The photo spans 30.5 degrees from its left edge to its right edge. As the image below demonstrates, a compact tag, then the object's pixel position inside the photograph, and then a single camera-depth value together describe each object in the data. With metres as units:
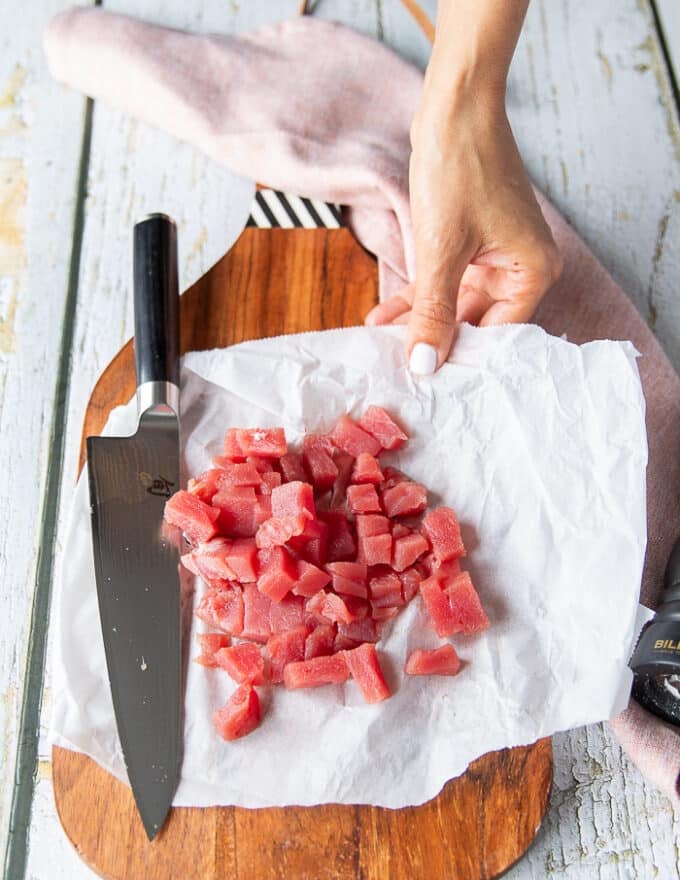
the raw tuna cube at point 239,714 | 0.58
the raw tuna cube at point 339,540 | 0.63
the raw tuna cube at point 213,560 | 0.62
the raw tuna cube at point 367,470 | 0.65
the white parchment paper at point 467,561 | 0.58
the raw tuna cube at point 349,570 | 0.62
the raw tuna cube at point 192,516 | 0.62
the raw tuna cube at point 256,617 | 0.61
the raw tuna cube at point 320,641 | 0.61
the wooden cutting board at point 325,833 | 0.57
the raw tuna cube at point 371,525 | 0.63
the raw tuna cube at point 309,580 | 0.61
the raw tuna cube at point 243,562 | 0.62
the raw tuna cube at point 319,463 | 0.65
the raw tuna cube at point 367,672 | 0.59
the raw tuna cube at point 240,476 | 0.64
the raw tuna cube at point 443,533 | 0.63
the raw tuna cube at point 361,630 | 0.61
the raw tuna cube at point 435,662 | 0.60
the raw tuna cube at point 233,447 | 0.65
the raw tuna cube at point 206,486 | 0.64
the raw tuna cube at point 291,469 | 0.65
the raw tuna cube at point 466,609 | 0.61
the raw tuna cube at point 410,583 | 0.62
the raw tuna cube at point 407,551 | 0.63
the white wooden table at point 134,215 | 0.62
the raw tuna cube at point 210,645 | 0.61
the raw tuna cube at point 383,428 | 0.66
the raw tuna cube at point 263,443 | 0.65
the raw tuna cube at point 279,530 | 0.61
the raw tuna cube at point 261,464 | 0.65
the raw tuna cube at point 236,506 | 0.63
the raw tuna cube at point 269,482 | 0.64
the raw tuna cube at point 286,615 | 0.61
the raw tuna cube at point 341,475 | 0.66
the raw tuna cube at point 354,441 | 0.66
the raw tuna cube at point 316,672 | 0.59
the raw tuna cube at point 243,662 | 0.60
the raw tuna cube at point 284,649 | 0.60
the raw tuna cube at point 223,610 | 0.61
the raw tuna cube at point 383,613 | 0.62
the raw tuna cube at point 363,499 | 0.64
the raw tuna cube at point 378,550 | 0.63
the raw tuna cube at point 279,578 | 0.61
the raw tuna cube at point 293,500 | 0.62
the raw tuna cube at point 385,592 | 0.62
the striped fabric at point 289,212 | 0.76
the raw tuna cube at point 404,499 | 0.64
